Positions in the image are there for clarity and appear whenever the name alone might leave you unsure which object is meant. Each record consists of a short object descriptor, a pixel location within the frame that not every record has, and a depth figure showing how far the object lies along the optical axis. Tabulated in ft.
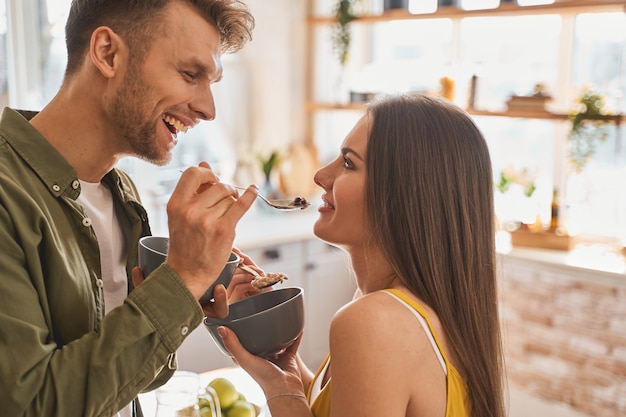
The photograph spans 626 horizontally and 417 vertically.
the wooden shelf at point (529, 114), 10.96
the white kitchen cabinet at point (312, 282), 11.93
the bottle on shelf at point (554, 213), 12.08
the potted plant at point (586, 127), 11.12
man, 3.47
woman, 4.07
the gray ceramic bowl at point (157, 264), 4.28
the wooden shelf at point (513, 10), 11.20
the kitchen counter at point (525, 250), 10.71
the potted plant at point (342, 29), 14.23
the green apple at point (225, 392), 5.60
